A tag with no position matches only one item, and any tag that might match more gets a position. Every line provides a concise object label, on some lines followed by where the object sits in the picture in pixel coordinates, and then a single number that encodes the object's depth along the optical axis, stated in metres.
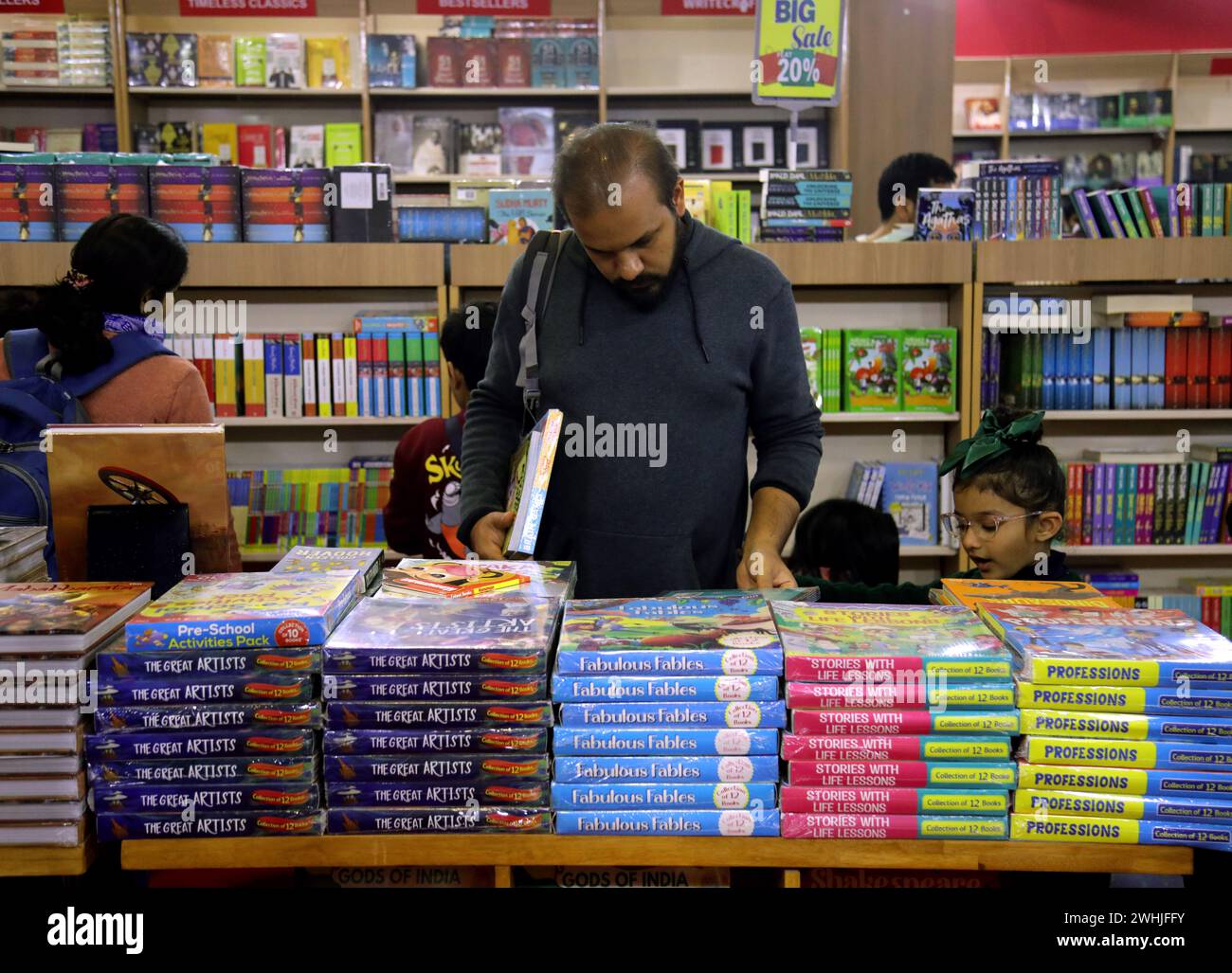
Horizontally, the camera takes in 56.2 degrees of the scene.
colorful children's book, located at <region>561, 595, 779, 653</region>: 1.29
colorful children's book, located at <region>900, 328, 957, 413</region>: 4.00
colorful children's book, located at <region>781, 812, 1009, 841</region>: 1.26
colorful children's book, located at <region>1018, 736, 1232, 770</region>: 1.25
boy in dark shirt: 3.16
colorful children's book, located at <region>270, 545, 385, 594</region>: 1.59
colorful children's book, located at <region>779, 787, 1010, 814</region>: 1.26
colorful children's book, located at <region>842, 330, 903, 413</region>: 4.04
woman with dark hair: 2.32
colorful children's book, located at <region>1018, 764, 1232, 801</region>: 1.25
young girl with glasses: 2.21
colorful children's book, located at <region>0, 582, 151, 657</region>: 1.26
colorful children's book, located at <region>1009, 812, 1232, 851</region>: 1.25
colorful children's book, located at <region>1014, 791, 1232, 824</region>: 1.25
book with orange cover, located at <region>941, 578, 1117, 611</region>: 1.54
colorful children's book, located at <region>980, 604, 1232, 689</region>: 1.25
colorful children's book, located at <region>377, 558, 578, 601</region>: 1.49
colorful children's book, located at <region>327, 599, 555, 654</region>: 1.27
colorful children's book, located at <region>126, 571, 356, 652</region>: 1.27
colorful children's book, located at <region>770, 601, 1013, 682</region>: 1.25
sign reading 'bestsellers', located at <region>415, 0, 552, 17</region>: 5.86
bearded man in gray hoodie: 2.09
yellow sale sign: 4.11
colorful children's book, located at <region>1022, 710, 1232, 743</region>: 1.25
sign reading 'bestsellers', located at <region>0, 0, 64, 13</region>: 6.20
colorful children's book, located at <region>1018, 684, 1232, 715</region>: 1.25
